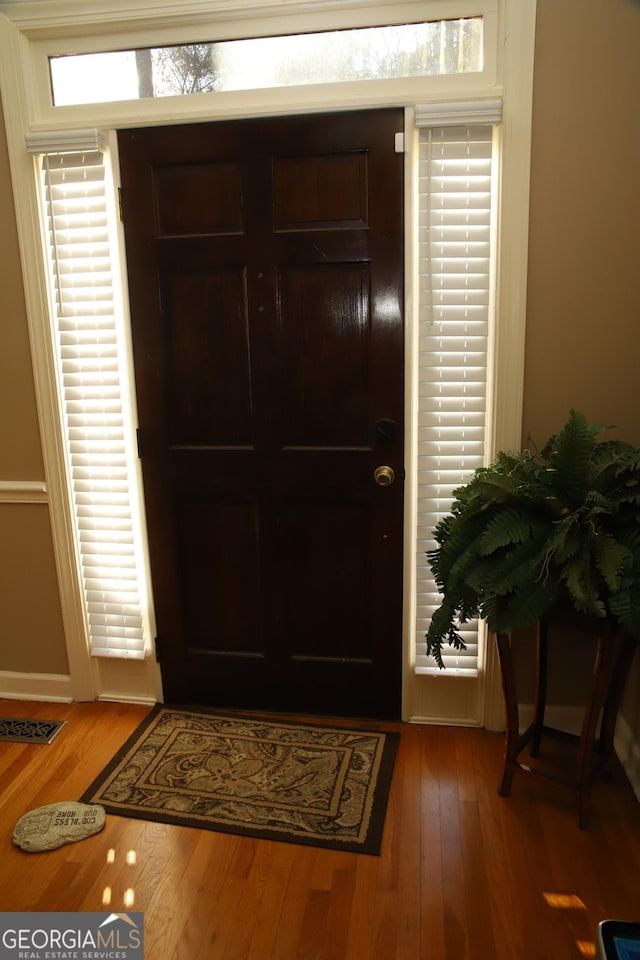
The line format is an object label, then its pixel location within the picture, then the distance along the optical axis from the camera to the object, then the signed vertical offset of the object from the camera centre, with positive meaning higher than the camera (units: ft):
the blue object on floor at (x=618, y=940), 3.78 -3.45
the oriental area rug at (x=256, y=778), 6.88 -4.78
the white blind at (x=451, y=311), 7.12 +0.45
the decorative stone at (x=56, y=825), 6.66 -4.79
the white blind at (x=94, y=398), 7.88 -0.47
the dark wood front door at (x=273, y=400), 7.48 -0.53
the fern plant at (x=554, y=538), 5.63 -1.68
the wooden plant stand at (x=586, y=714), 6.39 -3.82
